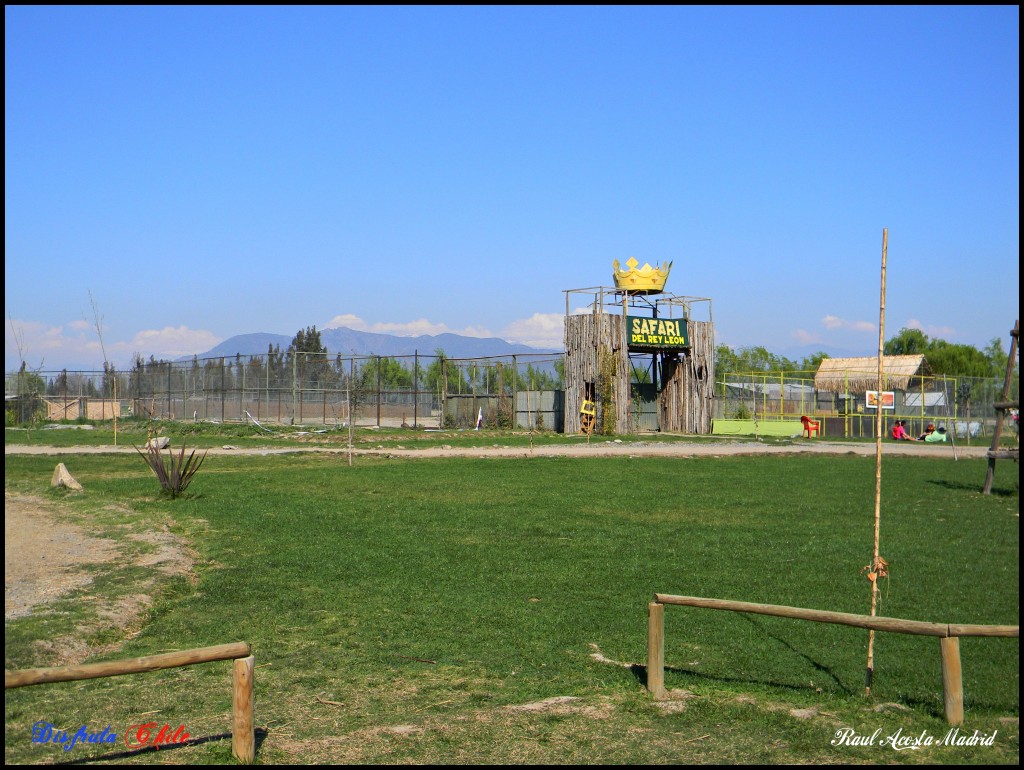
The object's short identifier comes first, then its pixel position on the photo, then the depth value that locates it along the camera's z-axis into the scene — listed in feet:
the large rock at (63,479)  65.41
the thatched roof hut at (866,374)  182.82
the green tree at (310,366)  157.58
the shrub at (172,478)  61.82
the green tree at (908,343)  297.12
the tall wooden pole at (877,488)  24.04
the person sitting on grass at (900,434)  153.36
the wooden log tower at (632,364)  138.62
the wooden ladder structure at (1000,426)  68.03
